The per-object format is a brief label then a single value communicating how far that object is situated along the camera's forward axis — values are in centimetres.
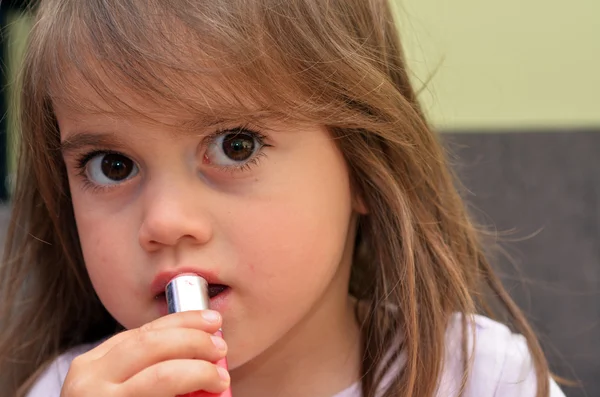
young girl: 65
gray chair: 83
